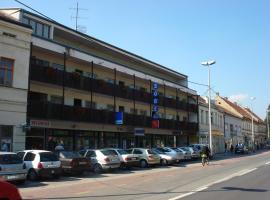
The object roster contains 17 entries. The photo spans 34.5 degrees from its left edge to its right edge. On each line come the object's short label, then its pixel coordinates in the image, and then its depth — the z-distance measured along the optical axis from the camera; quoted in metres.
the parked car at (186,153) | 41.07
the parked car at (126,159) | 30.50
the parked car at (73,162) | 24.72
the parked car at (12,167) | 19.03
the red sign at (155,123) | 46.78
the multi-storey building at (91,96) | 32.00
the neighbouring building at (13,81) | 27.61
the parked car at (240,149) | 64.81
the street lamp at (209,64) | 49.04
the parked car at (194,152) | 43.53
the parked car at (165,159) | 36.56
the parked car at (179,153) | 38.59
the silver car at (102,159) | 27.73
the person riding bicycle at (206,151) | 35.11
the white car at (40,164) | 22.02
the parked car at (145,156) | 33.50
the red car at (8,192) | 7.95
